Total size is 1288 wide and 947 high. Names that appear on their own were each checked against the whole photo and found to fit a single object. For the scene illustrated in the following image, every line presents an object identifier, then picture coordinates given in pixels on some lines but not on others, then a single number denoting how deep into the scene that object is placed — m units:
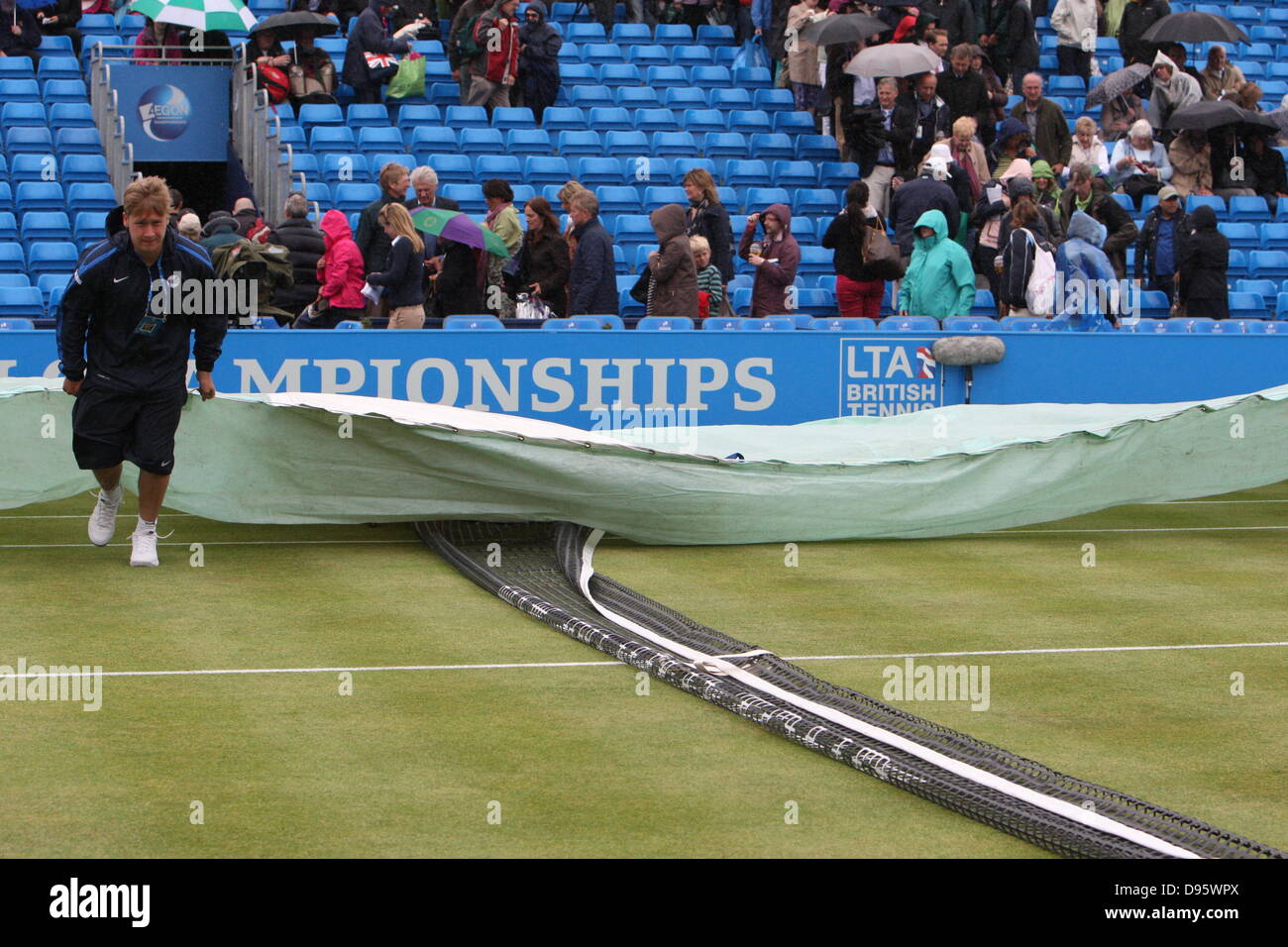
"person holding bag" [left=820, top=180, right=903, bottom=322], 16.77
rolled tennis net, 5.39
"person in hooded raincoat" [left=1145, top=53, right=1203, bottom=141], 22.59
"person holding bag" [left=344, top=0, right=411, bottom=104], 20.66
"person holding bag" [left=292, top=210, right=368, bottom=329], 15.08
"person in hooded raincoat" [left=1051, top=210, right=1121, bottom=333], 17.06
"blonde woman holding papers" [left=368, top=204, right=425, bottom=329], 14.51
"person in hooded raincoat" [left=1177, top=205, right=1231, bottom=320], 18.80
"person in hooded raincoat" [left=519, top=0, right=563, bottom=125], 20.92
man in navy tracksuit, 9.48
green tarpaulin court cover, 10.59
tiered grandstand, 18.62
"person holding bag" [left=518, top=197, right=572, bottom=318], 16.06
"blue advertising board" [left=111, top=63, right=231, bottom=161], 20.56
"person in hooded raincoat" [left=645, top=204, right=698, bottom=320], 15.69
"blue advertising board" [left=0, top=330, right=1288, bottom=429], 13.85
